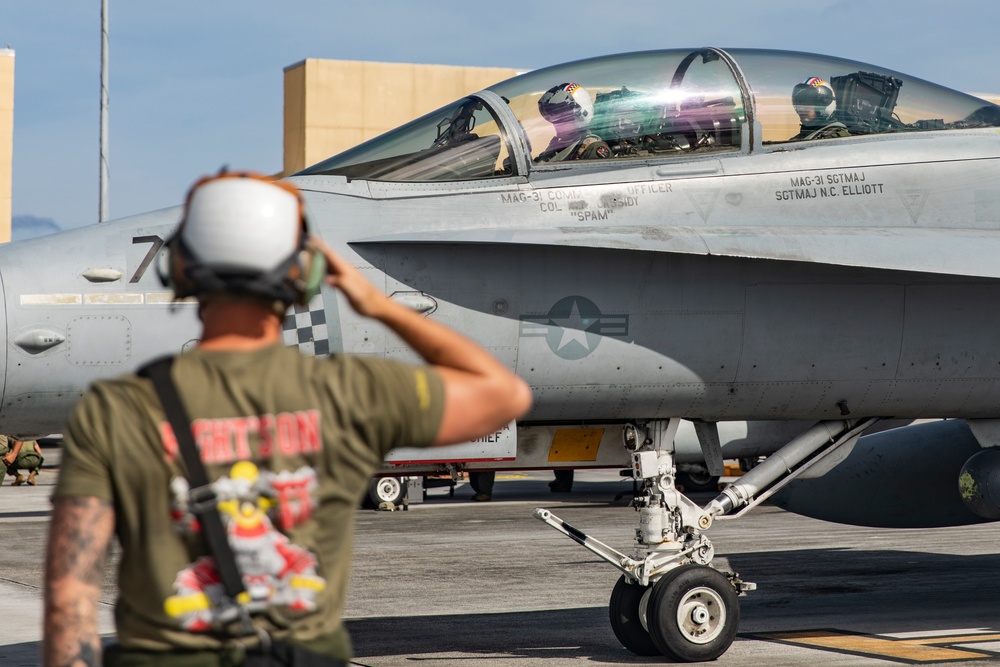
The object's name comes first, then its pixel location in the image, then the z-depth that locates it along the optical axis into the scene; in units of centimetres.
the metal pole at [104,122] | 4778
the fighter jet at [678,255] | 1367
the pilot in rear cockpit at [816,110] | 1482
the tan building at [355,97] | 7350
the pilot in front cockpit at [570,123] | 1425
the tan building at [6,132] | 8394
